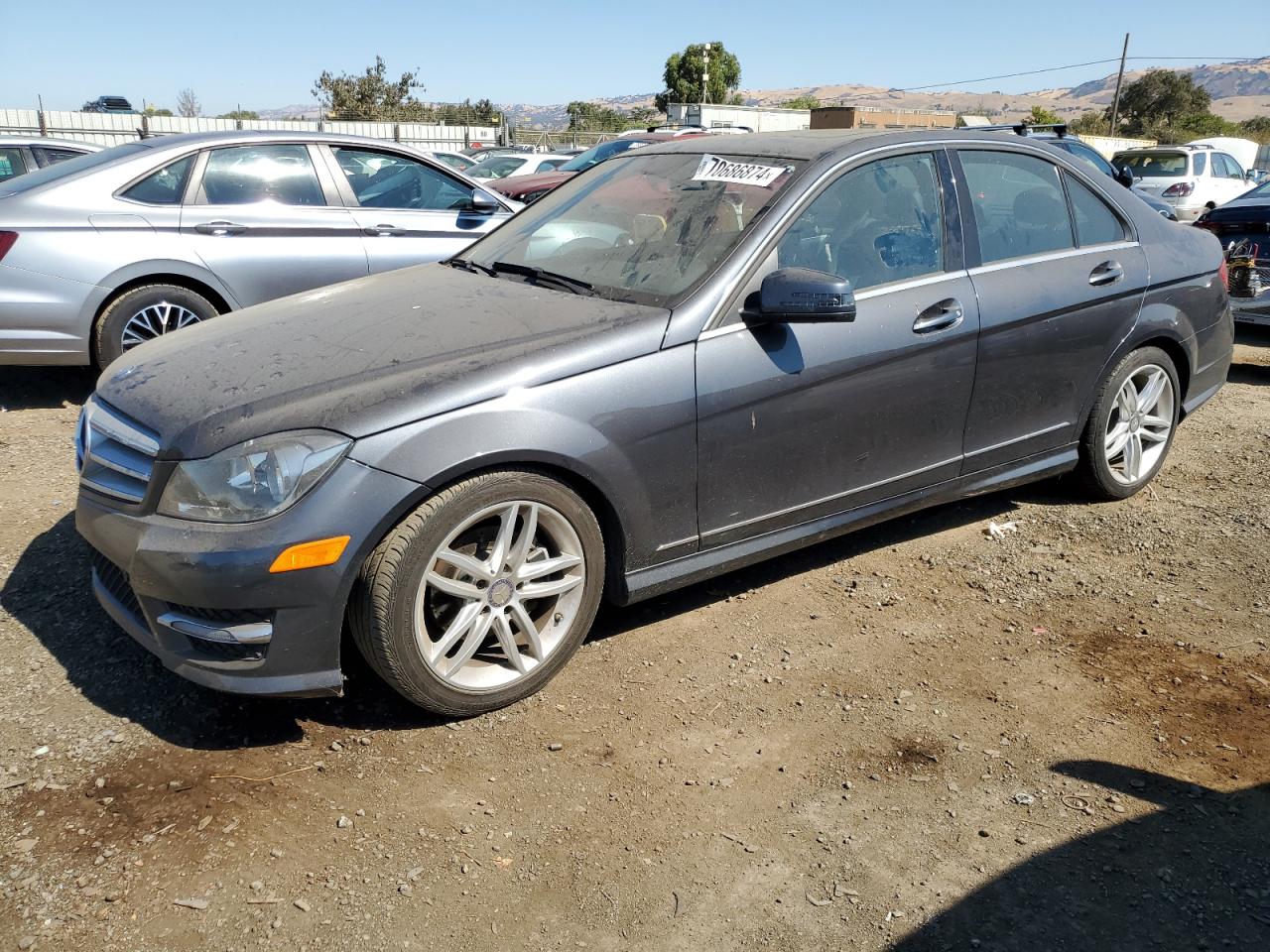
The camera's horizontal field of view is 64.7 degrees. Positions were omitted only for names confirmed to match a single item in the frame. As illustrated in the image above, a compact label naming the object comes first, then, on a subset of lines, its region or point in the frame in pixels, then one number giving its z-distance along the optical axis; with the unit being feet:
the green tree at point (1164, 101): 216.95
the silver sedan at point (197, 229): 19.13
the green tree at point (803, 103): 283.59
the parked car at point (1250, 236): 25.34
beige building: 88.17
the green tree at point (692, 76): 279.08
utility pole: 183.52
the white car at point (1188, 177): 59.11
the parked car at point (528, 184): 38.22
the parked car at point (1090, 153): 39.68
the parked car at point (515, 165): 55.36
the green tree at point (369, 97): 159.33
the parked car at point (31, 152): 30.32
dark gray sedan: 9.11
